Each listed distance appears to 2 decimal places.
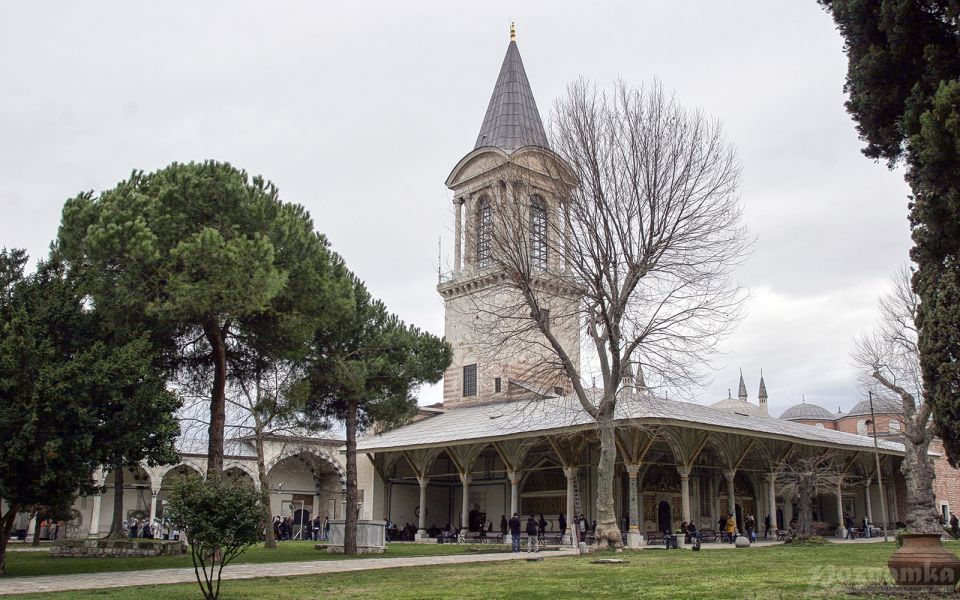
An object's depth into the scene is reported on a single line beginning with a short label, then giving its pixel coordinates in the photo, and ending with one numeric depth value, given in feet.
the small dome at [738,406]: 162.71
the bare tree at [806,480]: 79.05
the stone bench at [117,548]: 63.10
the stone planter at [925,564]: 26.99
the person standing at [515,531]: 71.15
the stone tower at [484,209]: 111.65
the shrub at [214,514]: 30.48
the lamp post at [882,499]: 96.12
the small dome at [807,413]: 209.05
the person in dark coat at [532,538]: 73.10
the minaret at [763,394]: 209.97
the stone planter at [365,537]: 67.51
